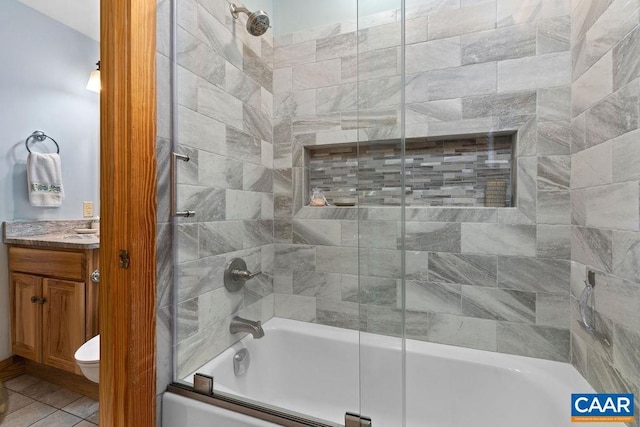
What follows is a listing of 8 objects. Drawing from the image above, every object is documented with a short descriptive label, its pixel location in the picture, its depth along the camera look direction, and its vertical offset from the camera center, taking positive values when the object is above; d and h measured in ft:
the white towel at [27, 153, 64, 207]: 6.70 +0.73
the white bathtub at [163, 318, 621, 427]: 3.51 -2.47
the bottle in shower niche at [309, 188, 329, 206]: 5.99 +0.29
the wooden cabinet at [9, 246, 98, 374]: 5.65 -1.83
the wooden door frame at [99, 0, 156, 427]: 3.30 +0.07
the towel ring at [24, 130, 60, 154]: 6.77 +1.75
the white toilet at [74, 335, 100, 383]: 4.51 -2.25
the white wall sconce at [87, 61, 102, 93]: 7.59 +3.34
